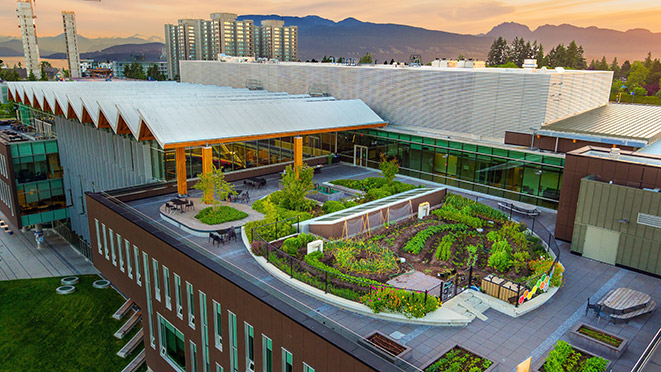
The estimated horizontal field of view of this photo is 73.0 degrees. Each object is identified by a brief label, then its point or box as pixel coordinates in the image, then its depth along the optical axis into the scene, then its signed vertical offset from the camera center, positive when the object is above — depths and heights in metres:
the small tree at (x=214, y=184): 20.12 -5.06
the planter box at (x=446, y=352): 10.12 -6.44
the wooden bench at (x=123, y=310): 28.30 -15.02
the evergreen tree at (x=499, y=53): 121.25 +6.62
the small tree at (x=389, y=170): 24.64 -5.08
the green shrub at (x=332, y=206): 20.53 -5.98
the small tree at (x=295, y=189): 20.89 -5.29
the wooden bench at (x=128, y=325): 26.69 -15.20
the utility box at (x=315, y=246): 15.89 -5.98
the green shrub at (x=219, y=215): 19.19 -6.16
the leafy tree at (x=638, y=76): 100.44 +1.14
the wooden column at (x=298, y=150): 26.98 -4.53
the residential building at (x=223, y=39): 184.25 +13.39
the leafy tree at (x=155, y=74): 124.49 -1.16
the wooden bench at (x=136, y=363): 23.97 -15.53
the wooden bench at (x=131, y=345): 25.25 -15.45
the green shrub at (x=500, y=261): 15.27 -6.12
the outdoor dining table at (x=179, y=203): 20.50 -5.92
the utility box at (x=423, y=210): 20.75 -6.05
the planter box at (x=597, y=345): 11.00 -6.51
